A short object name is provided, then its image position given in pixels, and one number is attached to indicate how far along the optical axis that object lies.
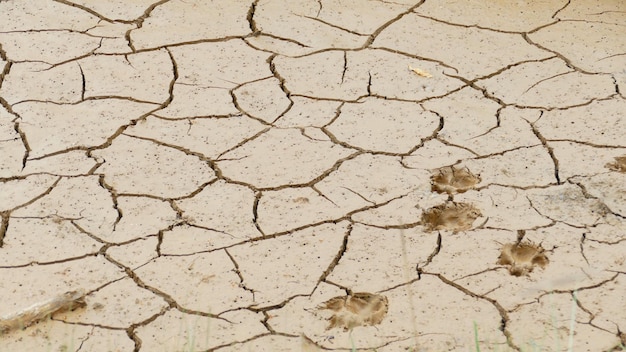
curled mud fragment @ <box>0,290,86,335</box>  3.58
